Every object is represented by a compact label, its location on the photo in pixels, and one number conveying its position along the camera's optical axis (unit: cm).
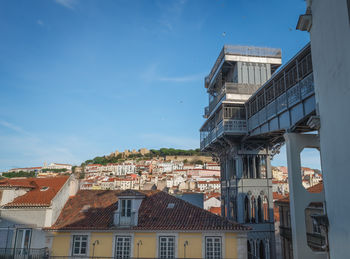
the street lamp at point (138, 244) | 1589
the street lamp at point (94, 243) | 1615
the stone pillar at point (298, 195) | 1230
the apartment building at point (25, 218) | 1656
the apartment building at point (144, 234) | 1553
